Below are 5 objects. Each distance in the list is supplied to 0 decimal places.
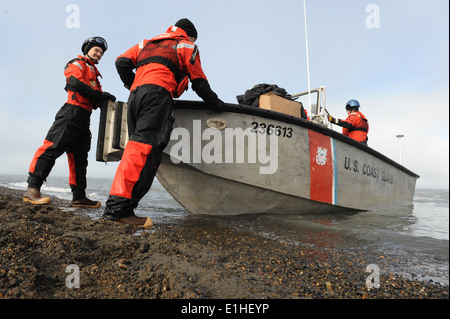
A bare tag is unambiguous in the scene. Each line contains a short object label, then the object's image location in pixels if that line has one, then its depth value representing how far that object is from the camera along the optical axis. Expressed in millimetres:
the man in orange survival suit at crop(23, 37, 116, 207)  2693
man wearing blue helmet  4465
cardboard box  3133
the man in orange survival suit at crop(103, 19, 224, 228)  1959
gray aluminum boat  2561
